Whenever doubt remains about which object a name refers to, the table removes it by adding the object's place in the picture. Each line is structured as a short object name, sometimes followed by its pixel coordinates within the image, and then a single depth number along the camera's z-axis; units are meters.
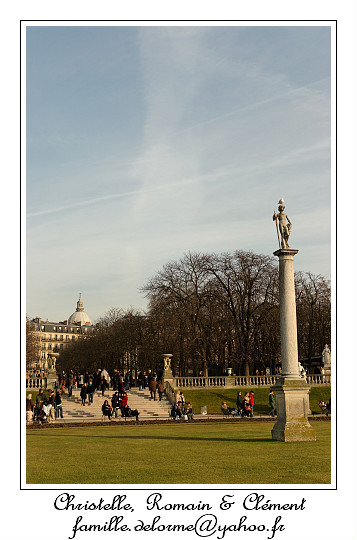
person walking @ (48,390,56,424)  31.70
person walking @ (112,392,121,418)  33.62
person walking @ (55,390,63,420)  34.00
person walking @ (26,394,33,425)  31.50
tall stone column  17.09
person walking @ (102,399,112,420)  31.70
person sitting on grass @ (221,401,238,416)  36.19
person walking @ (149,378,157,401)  41.12
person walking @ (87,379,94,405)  39.41
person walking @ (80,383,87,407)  39.19
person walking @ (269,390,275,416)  35.73
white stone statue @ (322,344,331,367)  48.25
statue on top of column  18.05
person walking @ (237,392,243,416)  34.91
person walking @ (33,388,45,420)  31.75
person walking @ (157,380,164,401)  41.09
